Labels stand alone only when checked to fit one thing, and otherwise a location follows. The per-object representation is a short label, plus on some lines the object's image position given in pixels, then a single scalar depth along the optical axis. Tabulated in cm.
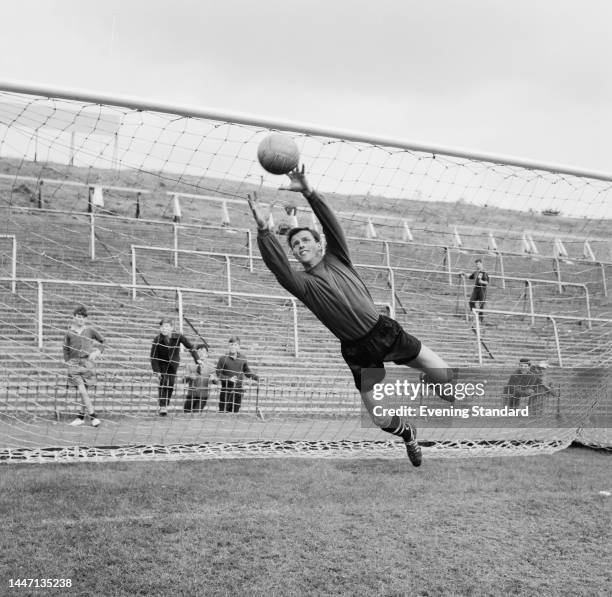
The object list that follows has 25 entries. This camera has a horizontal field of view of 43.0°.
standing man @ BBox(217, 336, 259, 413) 1091
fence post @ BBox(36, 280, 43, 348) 1220
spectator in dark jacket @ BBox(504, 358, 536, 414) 1181
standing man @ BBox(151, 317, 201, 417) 1063
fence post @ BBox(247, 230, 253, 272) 1828
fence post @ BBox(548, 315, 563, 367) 1580
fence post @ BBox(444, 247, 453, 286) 1817
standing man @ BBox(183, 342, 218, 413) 1029
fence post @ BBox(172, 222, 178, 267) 1748
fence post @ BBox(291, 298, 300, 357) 1481
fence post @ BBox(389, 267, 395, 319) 1535
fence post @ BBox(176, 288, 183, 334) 1365
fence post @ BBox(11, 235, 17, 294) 1383
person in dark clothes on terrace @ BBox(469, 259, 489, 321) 1794
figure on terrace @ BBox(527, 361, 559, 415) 1186
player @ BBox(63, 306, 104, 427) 1014
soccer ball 586
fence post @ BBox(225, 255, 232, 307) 1662
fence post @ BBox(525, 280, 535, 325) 1823
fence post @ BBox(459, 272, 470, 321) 1725
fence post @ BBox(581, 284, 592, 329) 1969
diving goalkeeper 641
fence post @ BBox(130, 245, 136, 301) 1586
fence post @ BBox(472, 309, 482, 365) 1585
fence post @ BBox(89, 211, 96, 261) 1673
